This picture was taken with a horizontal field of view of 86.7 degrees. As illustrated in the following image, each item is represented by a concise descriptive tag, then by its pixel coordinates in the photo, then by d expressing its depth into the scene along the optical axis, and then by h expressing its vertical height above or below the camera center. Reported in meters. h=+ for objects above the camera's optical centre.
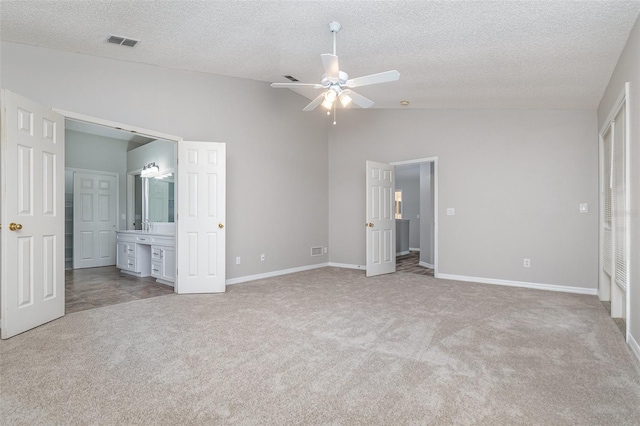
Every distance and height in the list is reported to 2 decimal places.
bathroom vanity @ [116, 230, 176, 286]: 5.09 -0.70
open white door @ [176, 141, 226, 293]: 4.51 -0.06
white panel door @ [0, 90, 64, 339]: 2.83 -0.01
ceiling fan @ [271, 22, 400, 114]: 3.03 +1.27
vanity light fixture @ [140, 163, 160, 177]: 6.73 +0.87
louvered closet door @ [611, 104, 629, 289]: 3.12 +0.11
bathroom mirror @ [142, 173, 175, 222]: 6.32 +0.30
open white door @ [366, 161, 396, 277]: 5.79 -0.14
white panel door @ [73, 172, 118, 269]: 6.84 -0.14
